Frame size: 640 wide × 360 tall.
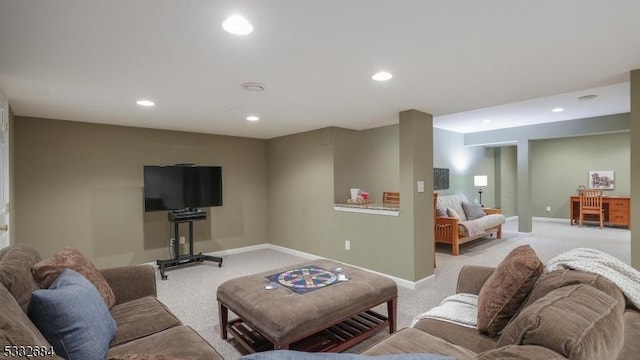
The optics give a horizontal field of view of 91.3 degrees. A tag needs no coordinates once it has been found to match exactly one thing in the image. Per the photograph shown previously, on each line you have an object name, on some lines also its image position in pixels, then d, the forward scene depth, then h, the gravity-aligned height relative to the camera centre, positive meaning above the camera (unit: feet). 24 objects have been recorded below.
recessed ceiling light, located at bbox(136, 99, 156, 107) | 10.62 +2.76
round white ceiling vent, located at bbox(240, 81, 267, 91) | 8.82 +2.76
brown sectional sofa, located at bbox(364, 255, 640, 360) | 2.98 -1.62
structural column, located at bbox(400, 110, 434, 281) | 12.35 -0.19
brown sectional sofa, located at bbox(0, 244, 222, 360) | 3.32 -2.75
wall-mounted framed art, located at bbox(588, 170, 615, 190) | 25.25 -0.25
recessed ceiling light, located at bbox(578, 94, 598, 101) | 12.97 +3.39
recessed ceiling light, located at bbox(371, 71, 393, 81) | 8.10 +2.76
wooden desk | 23.41 -2.55
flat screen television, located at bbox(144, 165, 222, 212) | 14.67 -0.25
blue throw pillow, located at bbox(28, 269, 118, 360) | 4.54 -2.10
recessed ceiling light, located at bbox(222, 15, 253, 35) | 5.33 +2.75
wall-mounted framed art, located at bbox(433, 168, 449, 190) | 22.03 +0.03
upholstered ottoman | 6.66 -2.94
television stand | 15.20 -3.05
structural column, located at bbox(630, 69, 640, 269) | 8.02 +0.27
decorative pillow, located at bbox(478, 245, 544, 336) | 5.15 -1.92
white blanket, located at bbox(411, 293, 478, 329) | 5.86 -2.65
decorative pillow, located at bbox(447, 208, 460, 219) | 18.16 -2.02
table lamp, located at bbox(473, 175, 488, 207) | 24.59 -0.13
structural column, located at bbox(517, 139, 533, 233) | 22.12 -0.87
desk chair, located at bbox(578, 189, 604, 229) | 23.88 -2.03
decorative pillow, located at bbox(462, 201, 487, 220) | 20.85 -2.15
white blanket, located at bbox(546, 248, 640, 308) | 4.59 -1.47
